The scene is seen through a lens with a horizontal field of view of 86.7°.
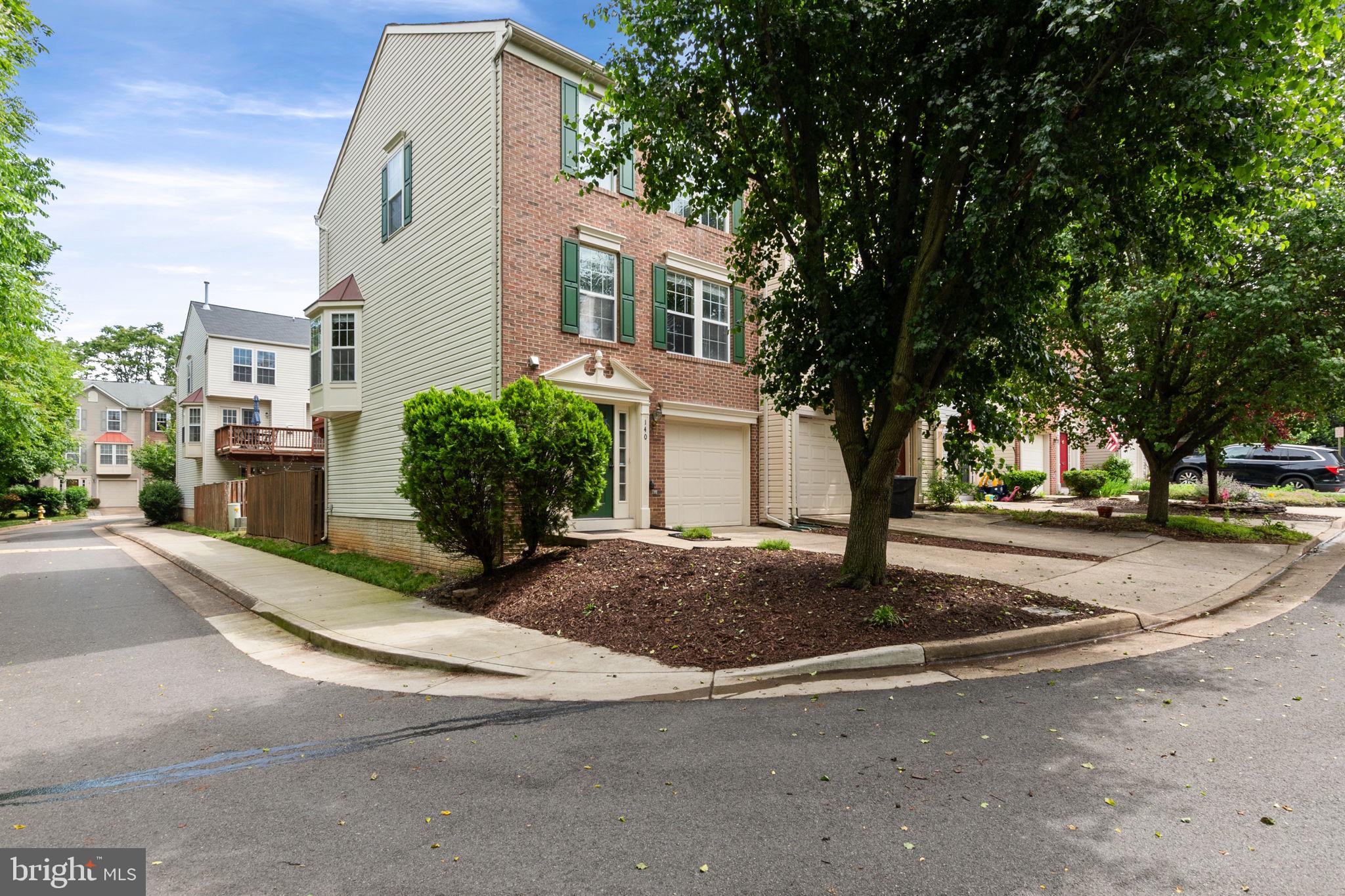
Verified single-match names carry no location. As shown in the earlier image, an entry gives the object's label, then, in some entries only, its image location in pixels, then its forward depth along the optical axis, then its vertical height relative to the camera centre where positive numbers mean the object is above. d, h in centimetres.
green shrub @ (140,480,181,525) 3238 -189
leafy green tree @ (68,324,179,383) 6319 +974
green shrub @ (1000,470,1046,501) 2178 -60
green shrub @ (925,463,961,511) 1800 -79
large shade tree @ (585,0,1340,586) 562 +298
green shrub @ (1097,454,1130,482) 2634 -29
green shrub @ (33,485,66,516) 4116 -226
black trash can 1592 -82
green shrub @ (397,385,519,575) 891 -5
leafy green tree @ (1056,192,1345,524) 1123 +207
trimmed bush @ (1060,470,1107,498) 2342 -69
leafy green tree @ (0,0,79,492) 1260 +405
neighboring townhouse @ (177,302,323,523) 2983 +316
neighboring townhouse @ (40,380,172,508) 5169 +185
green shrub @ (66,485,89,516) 4338 -243
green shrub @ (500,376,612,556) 923 +9
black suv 2475 -20
